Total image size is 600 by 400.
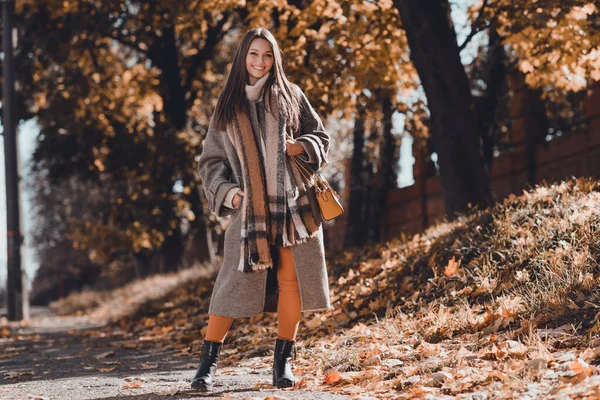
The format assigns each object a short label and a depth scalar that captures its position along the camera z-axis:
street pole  14.46
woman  4.55
